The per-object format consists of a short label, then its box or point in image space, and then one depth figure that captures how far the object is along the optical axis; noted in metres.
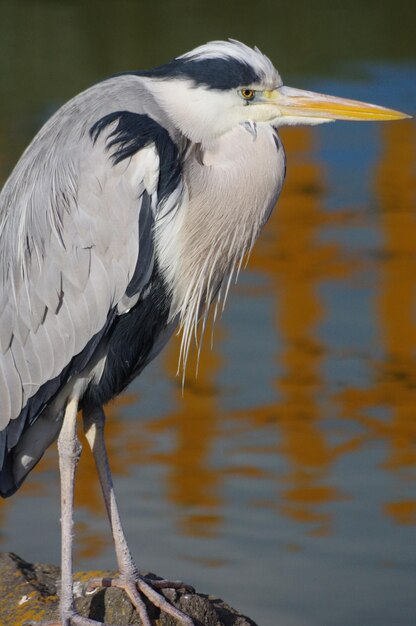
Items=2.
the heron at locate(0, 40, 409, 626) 9.34
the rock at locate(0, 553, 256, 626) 9.48
